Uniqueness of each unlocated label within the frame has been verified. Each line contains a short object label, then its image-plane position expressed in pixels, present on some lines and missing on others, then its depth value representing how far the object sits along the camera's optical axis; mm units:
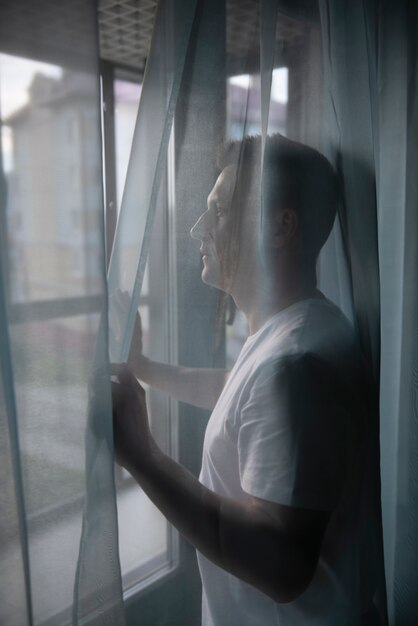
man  638
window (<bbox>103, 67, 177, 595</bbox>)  662
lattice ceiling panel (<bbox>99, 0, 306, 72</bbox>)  691
